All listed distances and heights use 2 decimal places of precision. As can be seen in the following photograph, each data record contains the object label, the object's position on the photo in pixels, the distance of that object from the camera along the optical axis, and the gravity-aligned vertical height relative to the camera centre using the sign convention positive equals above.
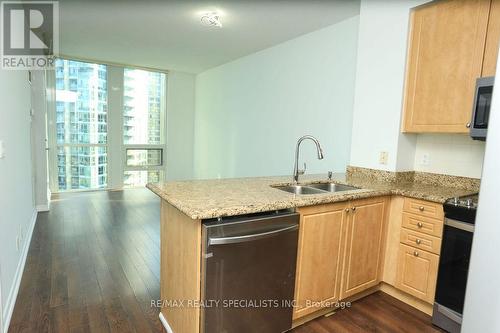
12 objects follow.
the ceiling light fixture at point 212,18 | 3.21 +1.36
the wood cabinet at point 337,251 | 1.95 -0.75
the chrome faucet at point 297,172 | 2.27 -0.23
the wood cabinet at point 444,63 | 2.15 +0.71
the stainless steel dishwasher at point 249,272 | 1.53 -0.73
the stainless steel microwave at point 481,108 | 1.91 +0.31
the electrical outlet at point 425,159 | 2.72 -0.06
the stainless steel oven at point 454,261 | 1.91 -0.72
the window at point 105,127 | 5.75 +0.18
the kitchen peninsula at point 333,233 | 1.63 -0.60
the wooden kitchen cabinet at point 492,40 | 2.04 +0.81
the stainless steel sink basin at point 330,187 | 2.55 -0.35
